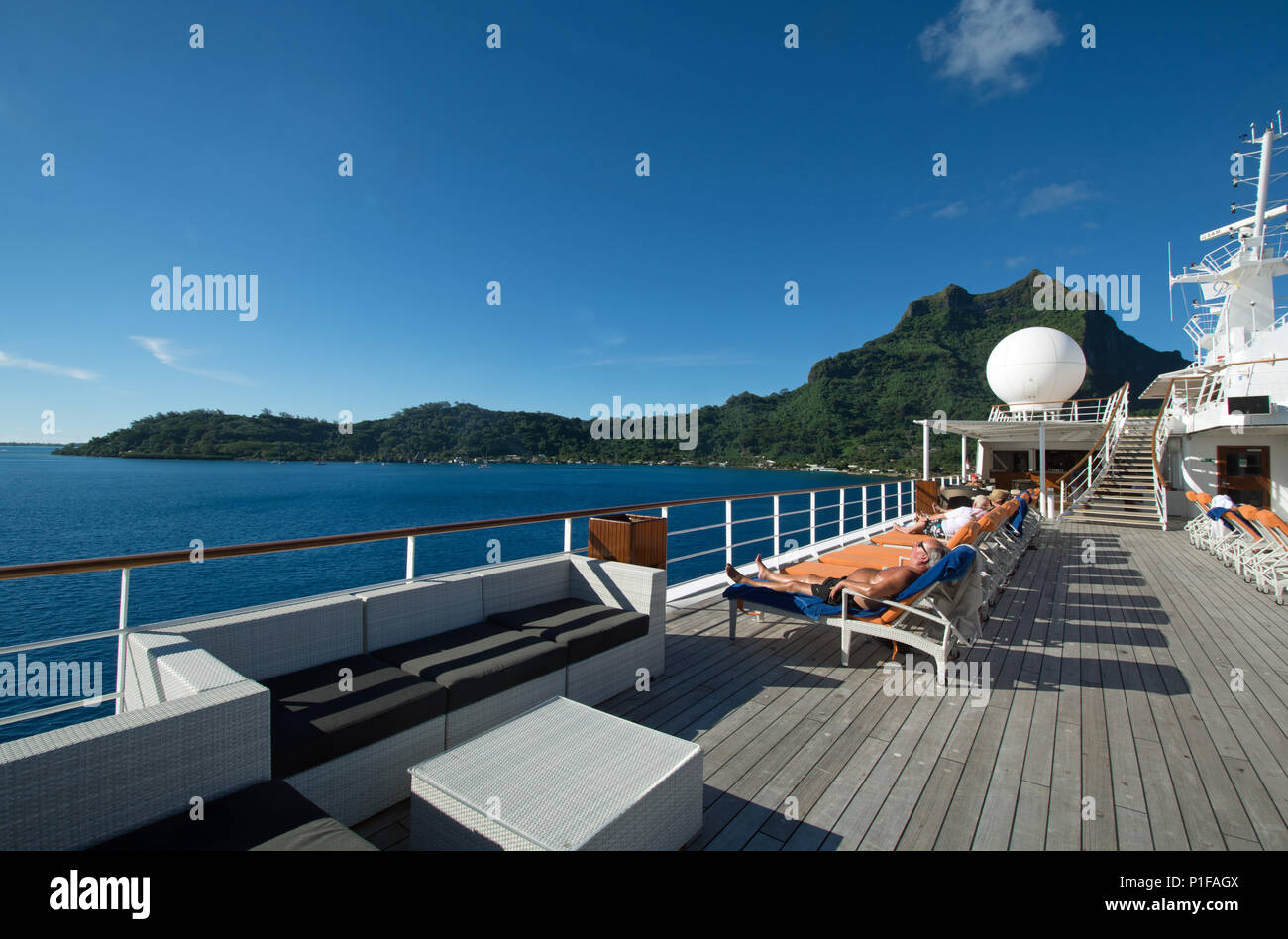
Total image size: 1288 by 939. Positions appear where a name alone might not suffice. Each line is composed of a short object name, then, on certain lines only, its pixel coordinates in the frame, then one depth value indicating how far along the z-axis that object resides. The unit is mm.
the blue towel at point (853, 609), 3084
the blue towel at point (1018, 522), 6031
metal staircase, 10867
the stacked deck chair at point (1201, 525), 7746
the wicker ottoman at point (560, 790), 1346
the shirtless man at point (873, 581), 3125
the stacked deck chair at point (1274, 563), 4934
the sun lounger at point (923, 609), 3064
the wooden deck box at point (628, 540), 3438
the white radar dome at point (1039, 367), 16406
